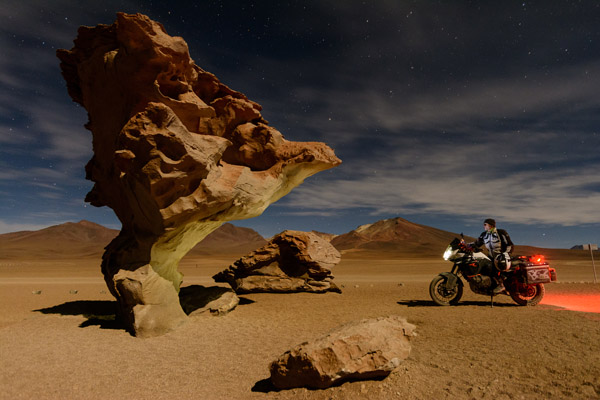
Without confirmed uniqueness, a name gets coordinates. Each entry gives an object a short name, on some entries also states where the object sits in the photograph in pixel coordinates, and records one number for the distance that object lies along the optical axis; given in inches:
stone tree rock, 277.0
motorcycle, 348.5
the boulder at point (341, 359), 145.0
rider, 362.0
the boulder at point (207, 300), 358.3
